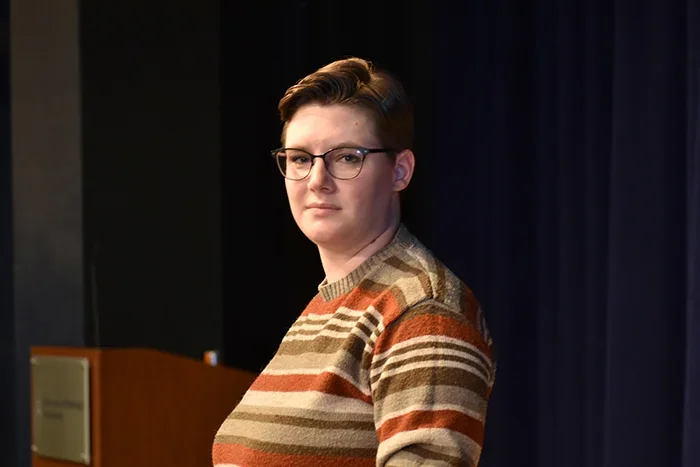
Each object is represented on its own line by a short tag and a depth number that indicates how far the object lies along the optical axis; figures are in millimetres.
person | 5756
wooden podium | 6684
